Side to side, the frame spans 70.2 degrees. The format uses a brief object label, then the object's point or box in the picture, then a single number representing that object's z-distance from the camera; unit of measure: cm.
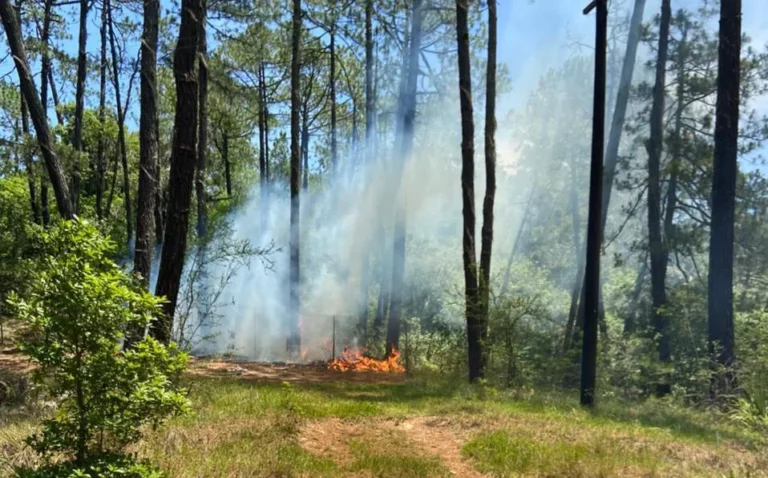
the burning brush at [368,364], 1455
